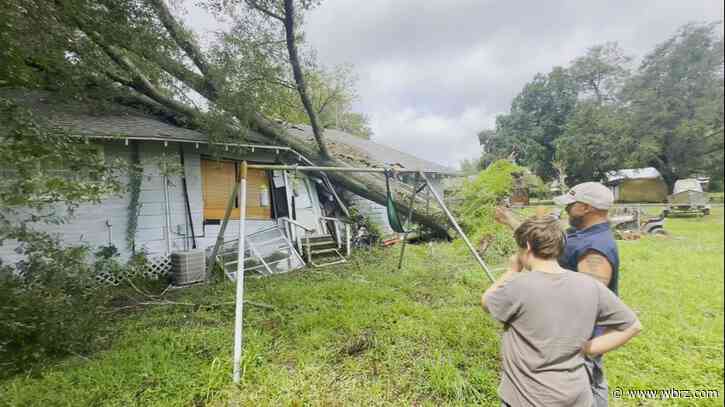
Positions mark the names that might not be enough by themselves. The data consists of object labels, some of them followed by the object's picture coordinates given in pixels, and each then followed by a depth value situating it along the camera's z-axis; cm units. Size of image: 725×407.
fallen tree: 342
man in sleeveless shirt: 154
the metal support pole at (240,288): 238
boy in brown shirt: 122
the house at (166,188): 545
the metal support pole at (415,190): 485
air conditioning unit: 559
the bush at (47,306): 269
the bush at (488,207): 707
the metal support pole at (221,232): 347
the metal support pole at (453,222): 354
